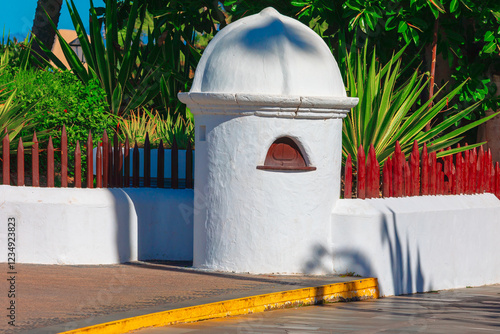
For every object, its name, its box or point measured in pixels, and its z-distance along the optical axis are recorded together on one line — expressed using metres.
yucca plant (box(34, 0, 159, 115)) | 29.09
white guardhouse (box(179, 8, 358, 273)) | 18.16
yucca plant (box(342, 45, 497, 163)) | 23.02
